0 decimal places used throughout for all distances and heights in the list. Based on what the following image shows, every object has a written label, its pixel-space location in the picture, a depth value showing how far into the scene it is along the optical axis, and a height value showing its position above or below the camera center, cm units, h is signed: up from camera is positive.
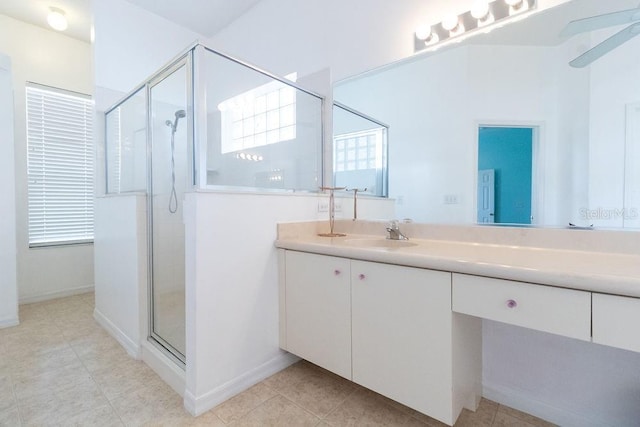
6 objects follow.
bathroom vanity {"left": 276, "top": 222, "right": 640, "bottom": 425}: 87 -34
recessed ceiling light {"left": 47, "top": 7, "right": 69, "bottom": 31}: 271 +178
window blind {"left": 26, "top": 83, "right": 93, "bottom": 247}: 300 +46
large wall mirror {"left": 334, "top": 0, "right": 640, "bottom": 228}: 120 +40
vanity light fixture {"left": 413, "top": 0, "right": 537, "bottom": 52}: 143 +98
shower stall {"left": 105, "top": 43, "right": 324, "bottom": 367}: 153 +44
